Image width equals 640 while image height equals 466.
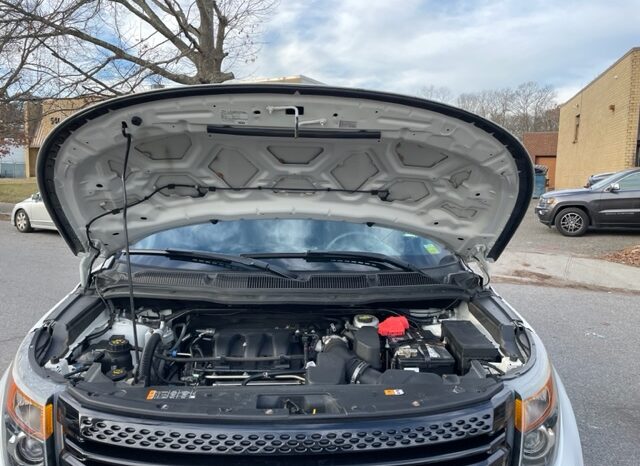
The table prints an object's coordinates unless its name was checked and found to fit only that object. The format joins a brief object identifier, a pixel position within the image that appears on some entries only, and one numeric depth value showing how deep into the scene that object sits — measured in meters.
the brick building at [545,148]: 34.97
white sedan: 12.38
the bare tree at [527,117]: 54.56
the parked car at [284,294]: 1.59
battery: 2.29
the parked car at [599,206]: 11.27
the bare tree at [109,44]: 11.90
